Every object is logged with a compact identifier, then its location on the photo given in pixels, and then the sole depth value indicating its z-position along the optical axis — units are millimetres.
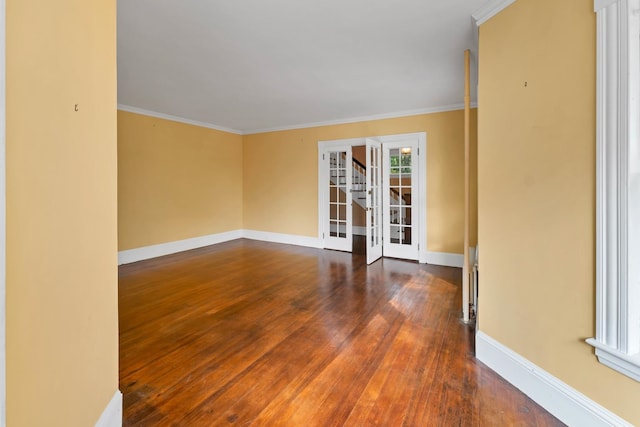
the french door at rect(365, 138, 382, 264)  5199
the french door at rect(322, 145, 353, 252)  6035
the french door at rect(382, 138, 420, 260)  5262
